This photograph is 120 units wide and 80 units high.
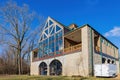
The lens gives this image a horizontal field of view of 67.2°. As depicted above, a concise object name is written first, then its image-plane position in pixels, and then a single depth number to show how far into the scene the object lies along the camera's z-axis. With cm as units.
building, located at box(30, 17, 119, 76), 1169
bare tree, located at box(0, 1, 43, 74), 1823
